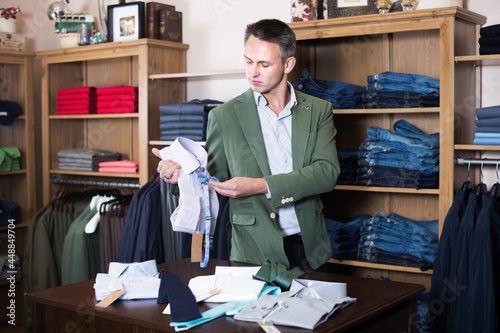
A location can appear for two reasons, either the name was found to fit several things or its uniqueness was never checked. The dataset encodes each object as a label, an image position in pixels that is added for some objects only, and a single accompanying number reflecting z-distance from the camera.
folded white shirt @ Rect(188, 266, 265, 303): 1.73
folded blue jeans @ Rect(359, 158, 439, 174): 3.12
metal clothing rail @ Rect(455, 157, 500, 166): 3.02
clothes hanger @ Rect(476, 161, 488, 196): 3.03
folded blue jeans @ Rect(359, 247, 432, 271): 3.15
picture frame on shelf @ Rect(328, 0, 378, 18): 3.18
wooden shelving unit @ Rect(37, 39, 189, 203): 4.05
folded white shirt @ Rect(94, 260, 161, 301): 1.78
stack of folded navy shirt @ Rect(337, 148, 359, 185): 3.34
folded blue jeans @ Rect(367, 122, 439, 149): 3.14
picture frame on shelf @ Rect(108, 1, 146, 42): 4.11
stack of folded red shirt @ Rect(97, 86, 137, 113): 4.18
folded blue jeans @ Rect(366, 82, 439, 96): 3.13
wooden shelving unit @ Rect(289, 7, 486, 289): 2.97
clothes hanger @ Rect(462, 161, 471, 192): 3.02
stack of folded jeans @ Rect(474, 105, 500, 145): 2.93
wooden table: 1.56
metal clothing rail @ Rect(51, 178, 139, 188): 4.28
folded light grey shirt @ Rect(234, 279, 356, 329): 1.52
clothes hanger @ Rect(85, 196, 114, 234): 4.07
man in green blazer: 2.34
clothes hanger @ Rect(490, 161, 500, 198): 2.98
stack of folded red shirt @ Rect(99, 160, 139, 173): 4.20
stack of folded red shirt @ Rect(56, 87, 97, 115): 4.40
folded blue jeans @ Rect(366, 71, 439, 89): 3.17
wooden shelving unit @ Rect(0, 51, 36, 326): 4.63
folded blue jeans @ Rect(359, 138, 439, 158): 3.13
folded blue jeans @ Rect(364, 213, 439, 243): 3.15
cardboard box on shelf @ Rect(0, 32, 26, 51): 4.54
